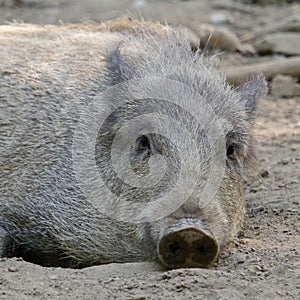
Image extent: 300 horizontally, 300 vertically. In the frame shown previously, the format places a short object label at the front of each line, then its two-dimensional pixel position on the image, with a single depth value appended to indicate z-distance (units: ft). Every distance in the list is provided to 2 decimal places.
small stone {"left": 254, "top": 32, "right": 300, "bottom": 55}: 63.26
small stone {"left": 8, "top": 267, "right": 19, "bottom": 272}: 27.86
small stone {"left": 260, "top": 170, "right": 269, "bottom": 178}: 42.06
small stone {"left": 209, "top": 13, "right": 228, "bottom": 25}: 70.64
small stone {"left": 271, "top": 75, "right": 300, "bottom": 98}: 57.41
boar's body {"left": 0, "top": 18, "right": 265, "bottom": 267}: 32.07
